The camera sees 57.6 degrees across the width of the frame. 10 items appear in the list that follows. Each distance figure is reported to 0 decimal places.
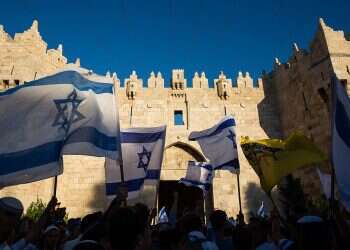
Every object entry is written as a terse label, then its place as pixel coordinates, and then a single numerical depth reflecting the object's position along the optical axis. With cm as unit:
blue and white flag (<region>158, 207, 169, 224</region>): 891
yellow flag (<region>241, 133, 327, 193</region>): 450
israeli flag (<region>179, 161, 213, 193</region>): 809
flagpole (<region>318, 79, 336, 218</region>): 291
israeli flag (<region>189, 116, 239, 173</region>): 662
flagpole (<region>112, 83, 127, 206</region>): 406
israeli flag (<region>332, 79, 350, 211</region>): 289
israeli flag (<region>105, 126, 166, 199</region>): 566
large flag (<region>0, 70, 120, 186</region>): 359
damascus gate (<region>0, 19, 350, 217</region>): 1278
